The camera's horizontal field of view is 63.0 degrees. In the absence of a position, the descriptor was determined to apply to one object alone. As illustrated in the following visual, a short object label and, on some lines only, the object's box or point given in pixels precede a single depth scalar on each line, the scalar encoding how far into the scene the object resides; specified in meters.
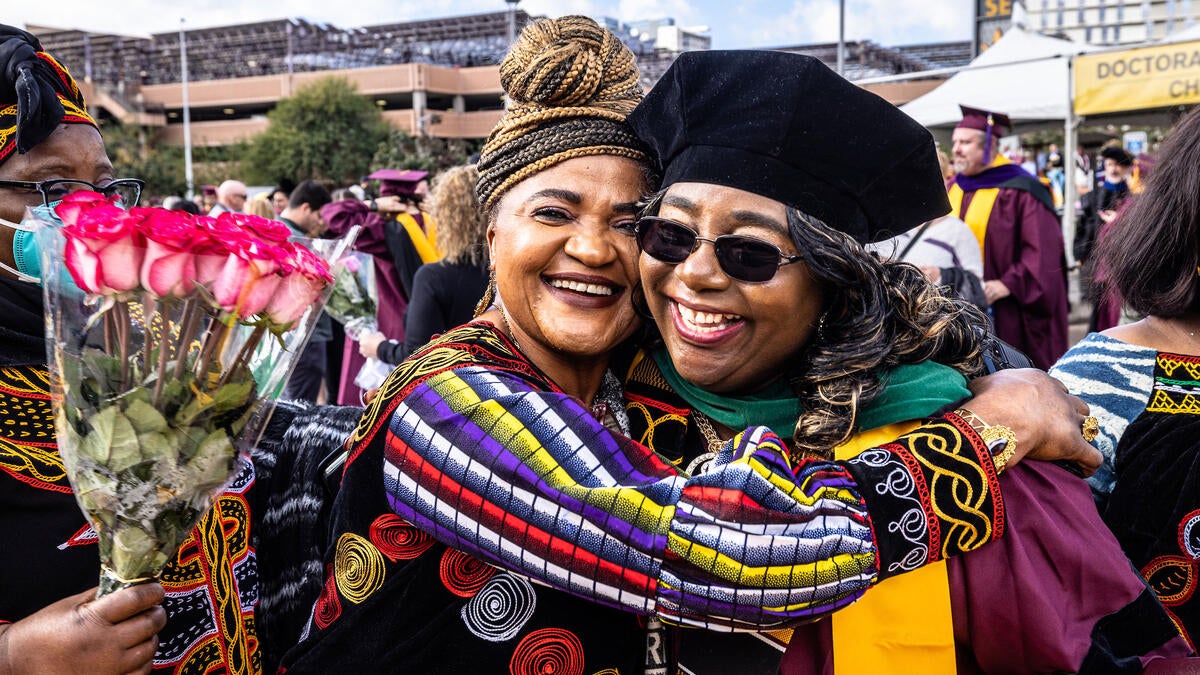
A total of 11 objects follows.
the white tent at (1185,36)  9.16
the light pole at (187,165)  40.78
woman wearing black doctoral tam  1.76
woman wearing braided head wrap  1.57
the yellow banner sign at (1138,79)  9.02
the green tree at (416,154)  38.91
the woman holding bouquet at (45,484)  1.89
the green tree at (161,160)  33.38
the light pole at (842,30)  16.17
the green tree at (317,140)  45.56
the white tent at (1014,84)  10.23
